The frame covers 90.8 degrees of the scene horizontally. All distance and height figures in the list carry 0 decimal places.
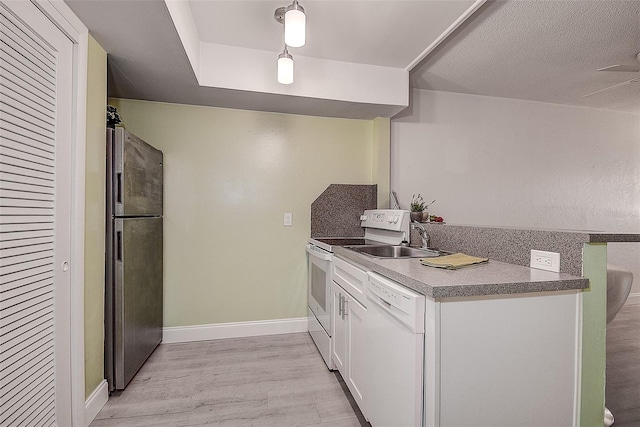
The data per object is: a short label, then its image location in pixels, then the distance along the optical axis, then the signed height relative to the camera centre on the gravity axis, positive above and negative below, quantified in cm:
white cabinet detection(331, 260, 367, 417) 166 -73
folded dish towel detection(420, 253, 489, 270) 143 -24
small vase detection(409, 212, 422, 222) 246 -3
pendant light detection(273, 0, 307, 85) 152 +90
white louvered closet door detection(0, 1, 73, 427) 115 -3
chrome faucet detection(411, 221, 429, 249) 216 -16
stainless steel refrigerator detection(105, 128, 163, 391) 186 -29
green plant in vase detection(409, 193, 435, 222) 246 +0
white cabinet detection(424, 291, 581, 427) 111 -55
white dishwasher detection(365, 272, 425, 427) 113 -58
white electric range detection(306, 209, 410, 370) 228 -33
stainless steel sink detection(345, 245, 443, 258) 210 -28
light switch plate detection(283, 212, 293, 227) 292 -8
